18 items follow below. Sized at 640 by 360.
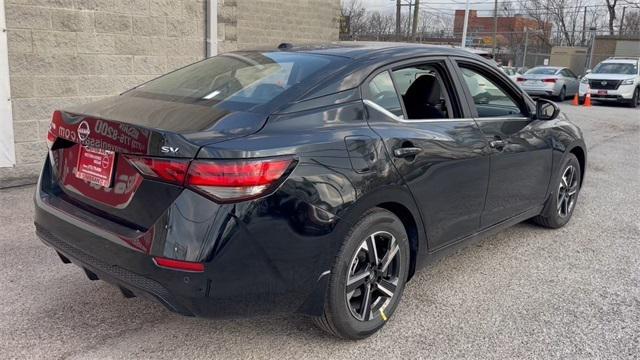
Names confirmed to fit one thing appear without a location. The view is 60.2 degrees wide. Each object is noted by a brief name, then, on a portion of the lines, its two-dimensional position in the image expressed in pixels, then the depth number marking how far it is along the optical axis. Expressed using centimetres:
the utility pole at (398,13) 3697
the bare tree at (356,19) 5223
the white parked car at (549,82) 2177
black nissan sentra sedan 244
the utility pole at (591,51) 3225
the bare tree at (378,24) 5472
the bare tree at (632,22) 5166
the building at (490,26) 5247
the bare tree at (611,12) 4975
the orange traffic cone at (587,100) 2025
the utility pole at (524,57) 3576
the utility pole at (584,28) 4772
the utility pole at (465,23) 2101
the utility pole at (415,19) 3598
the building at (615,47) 3891
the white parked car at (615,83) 2042
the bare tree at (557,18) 4959
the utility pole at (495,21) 4275
